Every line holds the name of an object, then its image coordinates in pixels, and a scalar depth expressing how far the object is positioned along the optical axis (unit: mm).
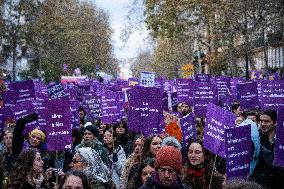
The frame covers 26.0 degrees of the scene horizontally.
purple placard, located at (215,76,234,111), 14719
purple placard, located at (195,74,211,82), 17047
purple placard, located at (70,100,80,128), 11781
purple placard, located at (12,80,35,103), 11859
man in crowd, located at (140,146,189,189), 5137
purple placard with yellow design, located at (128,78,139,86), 23278
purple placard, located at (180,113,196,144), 8078
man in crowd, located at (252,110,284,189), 6355
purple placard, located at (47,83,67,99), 13179
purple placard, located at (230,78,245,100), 17719
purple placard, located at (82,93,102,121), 14055
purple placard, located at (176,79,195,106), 14062
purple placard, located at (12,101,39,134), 10227
